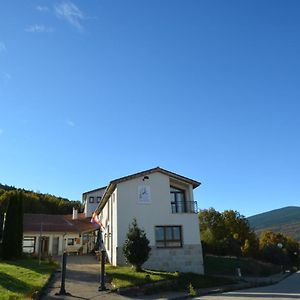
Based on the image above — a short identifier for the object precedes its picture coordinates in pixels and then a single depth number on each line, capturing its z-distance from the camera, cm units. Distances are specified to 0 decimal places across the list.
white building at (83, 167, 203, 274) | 2717
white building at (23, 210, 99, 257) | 4259
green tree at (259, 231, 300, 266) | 5988
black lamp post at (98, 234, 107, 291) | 1752
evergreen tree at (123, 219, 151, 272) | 2340
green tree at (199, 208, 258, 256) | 5338
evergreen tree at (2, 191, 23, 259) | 3089
